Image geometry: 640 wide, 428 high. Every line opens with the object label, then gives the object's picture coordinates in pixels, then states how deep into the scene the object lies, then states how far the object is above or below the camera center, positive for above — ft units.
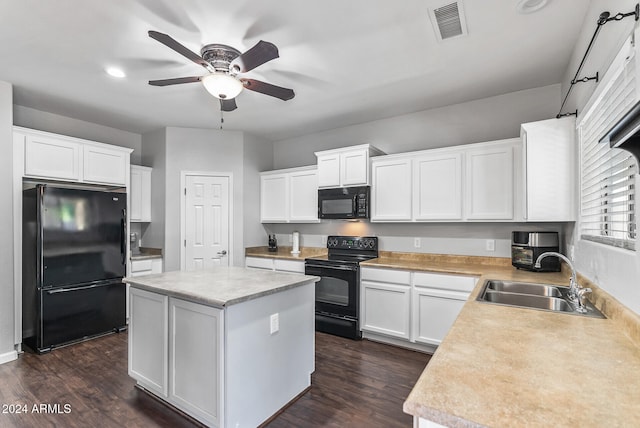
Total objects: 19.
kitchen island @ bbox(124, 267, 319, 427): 6.21 -2.81
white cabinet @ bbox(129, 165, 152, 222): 14.48 +0.92
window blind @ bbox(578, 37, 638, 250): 4.56 +0.79
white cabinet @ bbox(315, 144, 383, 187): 12.59 +2.00
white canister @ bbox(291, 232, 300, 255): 15.52 -1.44
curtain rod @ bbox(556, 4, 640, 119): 4.31 +3.16
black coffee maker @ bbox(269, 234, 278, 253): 16.55 -1.62
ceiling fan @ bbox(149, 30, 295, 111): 6.83 +3.33
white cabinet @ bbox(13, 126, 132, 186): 10.90 +2.11
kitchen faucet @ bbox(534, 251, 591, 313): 5.56 -1.46
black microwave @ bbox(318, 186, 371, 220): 12.57 +0.48
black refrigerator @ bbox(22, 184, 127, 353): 10.57 -1.85
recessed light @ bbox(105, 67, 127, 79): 9.16 +4.18
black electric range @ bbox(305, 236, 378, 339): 11.75 -2.90
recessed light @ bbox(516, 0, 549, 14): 6.33 +4.26
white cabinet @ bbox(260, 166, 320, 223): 14.70 +0.90
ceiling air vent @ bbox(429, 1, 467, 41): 6.59 +4.28
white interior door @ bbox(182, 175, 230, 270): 14.96 -0.34
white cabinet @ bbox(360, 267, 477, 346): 9.97 -2.96
